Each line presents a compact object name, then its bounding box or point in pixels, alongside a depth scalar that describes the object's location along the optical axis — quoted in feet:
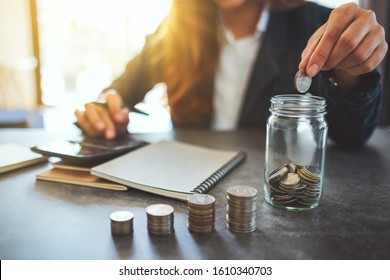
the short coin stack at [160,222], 1.83
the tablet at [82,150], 2.70
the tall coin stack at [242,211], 1.86
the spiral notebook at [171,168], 2.34
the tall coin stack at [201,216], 1.86
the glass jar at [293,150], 2.11
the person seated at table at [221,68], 3.65
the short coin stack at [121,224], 1.82
